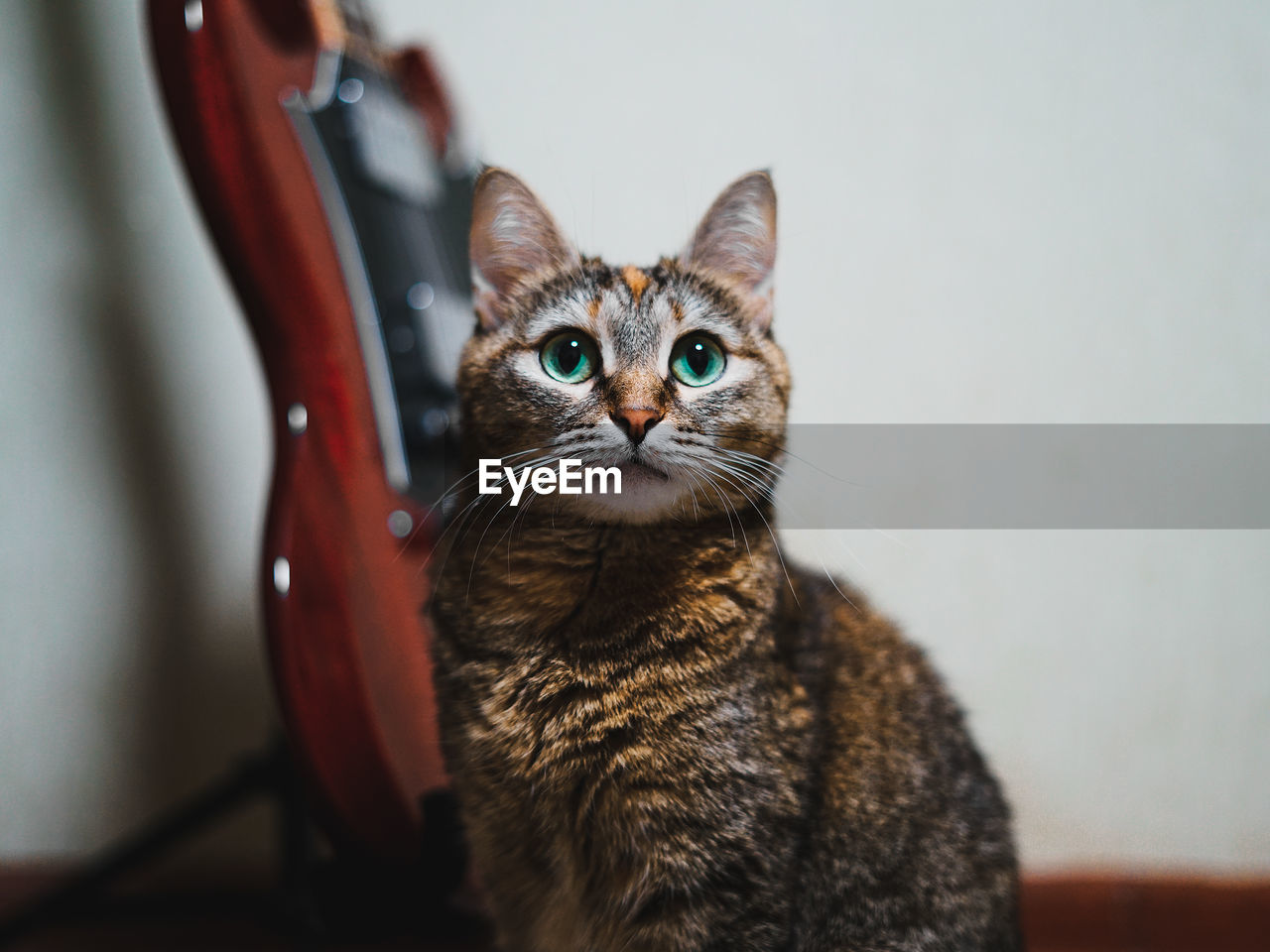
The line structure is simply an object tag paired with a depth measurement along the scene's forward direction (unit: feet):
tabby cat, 1.73
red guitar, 2.31
